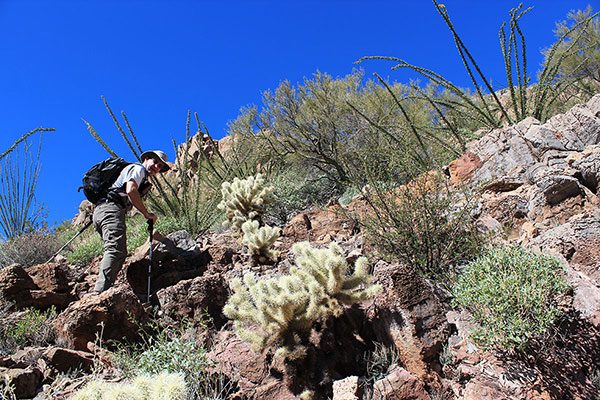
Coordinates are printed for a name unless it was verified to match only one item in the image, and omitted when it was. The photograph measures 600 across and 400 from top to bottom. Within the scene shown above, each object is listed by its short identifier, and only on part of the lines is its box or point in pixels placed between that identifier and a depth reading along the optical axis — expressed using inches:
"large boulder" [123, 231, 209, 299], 187.2
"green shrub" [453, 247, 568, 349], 96.7
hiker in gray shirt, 174.2
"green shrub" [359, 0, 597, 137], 225.0
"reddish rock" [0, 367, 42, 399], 108.0
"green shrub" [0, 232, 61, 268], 271.6
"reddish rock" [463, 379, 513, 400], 93.0
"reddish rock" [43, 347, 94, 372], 121.3
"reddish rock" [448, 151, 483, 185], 204.4
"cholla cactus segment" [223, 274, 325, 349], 111.0
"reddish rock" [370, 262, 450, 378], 108.6
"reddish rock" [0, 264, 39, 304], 167.0
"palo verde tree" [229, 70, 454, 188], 401.1
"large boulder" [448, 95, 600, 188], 176.1
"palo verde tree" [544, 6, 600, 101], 473.1
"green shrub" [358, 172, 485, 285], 142.6
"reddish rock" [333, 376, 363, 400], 95.2
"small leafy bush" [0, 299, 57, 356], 140.3
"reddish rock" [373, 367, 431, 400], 97.2
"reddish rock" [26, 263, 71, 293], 184.5
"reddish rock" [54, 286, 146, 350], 135.1
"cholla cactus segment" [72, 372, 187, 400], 82.6
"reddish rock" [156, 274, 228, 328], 148.3
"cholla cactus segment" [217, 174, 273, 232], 244.8
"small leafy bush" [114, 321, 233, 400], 104.3
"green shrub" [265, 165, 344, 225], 315.3
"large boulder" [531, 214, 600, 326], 104.0
